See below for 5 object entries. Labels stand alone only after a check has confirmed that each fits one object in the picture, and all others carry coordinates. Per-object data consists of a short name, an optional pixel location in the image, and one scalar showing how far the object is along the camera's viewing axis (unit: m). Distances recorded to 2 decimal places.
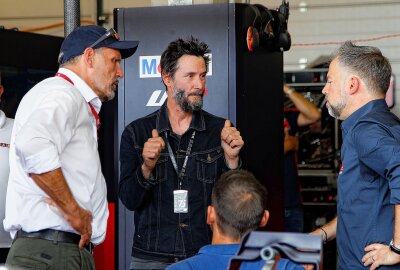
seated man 2.45
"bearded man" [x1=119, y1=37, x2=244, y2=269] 3.54
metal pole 5.00
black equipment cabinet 4.53
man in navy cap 2.86
